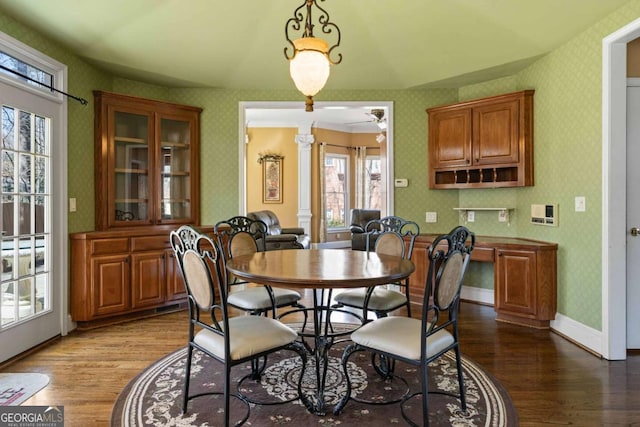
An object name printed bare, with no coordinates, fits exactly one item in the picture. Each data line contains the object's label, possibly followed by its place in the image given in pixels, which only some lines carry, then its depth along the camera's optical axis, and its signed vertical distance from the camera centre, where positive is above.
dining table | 2.00 -0.33
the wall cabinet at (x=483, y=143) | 4.19 +0.74
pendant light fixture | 2.44 +0.90
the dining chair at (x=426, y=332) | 1.98 -0.65
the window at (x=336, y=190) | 9.55 +0.50
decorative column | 8.87 +0.77
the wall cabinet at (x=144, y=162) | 4.17 +0.55
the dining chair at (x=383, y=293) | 2.87 -0.62
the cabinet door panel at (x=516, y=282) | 3.78 -0.69
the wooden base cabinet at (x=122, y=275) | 3.73 -0.62
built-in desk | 3.75 -0.64
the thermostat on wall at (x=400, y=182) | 5.04 +0.35
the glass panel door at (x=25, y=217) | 3.04 -0.04
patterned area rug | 2.17 -1.11
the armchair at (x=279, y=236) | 6.21 -0.40
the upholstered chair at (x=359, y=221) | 8.33 -0.22
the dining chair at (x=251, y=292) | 2.91 -0.61
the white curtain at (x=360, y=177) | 9.85 +0.82
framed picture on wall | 8.94 +0.68
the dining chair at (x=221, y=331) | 1.99 -0.63
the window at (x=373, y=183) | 9.91 +0.68
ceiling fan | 6.27 +1.50
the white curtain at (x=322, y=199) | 9.05 +0.27
